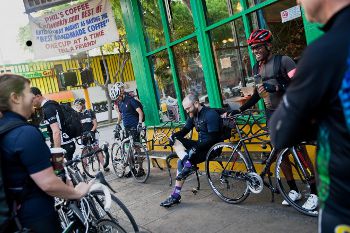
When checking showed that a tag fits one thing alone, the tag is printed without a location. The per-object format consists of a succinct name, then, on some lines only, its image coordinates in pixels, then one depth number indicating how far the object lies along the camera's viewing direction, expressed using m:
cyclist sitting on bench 5.00
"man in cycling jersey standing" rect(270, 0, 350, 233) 1.16
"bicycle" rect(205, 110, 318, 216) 4.02
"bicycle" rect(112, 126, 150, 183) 7.20
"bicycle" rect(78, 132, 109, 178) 8.57
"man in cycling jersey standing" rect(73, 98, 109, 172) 8.81
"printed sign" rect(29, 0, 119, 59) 7.60
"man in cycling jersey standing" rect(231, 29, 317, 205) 4.00
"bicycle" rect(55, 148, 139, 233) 3.18
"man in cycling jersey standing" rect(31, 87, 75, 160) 5.68
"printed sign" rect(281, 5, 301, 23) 4.75
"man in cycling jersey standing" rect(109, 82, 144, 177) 7.75
